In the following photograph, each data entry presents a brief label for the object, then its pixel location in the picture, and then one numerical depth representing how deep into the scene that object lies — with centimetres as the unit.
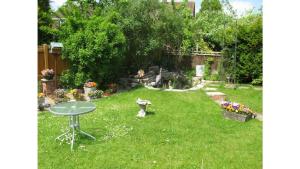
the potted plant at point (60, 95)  462
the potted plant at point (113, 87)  528
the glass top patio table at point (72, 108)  277
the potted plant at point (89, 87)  494
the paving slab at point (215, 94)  498
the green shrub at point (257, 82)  580
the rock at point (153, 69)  642
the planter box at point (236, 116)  358
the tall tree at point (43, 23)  596
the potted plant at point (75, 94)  475
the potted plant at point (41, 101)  406
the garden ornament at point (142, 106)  375
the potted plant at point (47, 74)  471
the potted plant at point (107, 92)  509
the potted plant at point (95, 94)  483
